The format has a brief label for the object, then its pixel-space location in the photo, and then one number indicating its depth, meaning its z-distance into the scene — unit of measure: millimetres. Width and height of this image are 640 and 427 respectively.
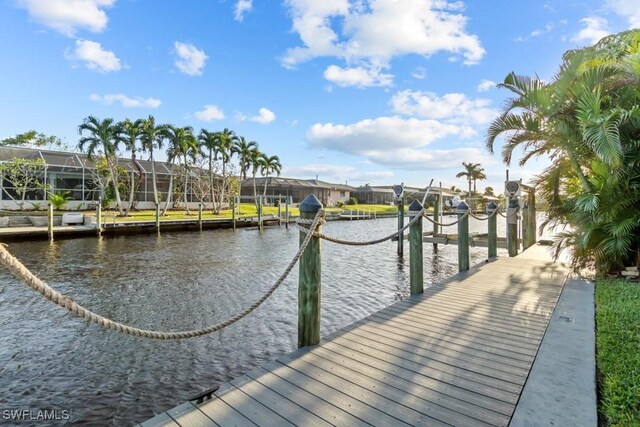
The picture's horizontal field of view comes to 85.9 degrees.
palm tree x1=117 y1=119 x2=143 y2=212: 28219
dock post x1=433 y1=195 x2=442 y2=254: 15773
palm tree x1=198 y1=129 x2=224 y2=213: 36094
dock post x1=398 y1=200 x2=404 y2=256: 14299
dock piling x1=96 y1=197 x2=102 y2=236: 19953
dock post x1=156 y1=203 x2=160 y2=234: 22625
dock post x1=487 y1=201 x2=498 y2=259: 8578
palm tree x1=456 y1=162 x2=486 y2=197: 66562
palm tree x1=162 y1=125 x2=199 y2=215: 31308
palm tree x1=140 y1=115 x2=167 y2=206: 29531
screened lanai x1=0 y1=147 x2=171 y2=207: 27656
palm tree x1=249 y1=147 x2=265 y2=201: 43094
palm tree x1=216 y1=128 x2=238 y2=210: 36625
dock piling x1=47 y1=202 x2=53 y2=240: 17844
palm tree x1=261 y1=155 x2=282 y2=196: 46209
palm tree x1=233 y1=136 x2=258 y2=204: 41031
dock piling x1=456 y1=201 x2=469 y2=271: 7234
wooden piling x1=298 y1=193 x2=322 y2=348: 3414
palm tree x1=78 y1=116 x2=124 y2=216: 26766
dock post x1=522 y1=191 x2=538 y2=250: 11148
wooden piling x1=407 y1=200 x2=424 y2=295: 5426
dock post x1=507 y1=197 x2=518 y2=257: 8836
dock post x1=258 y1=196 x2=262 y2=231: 27414
